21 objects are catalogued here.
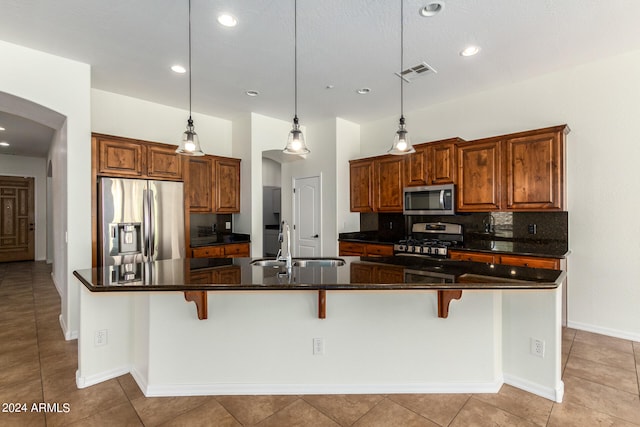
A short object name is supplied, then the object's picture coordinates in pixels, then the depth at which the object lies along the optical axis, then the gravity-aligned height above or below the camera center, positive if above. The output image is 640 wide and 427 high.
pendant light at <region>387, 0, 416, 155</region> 2.61 +0.57
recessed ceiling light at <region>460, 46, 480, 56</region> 3.06 +1.57
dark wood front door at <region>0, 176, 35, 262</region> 7.81 -0.12
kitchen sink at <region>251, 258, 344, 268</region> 2.70 -0.43
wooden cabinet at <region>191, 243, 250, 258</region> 4.42 -0.54
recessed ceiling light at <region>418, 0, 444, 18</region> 2.39 +1.56
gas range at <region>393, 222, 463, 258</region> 4.07 -0.40
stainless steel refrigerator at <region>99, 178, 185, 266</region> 3.55 -0.08
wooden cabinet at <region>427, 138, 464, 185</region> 4.13 +0.66
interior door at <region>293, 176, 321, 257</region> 5.55 -0.06
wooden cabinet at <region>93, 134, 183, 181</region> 3.62 +0.67
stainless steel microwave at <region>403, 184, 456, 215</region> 4.16 +0.17
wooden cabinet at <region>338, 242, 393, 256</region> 4.49 -0.55
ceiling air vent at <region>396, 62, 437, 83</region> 3.44 +1.57
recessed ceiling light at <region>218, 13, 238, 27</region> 2.55 +1.57
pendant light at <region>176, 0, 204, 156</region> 2.70 +0.59
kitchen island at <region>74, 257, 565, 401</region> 2.25 -0.92
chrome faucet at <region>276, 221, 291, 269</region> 2.46 -0.34
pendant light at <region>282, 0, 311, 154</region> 2.55 +0.57
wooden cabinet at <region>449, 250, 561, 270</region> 3.21 -0.51
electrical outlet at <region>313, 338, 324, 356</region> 2.29 -0.96
